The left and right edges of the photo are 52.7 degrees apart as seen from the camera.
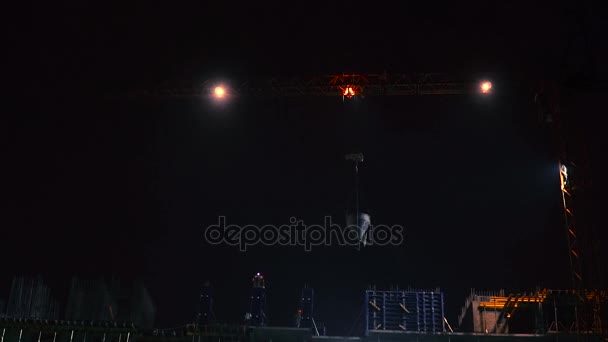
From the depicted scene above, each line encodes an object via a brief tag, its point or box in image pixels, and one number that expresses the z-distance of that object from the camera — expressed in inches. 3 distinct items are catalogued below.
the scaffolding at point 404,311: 1595.7
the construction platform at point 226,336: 1489.9
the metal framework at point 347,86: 1788.9
